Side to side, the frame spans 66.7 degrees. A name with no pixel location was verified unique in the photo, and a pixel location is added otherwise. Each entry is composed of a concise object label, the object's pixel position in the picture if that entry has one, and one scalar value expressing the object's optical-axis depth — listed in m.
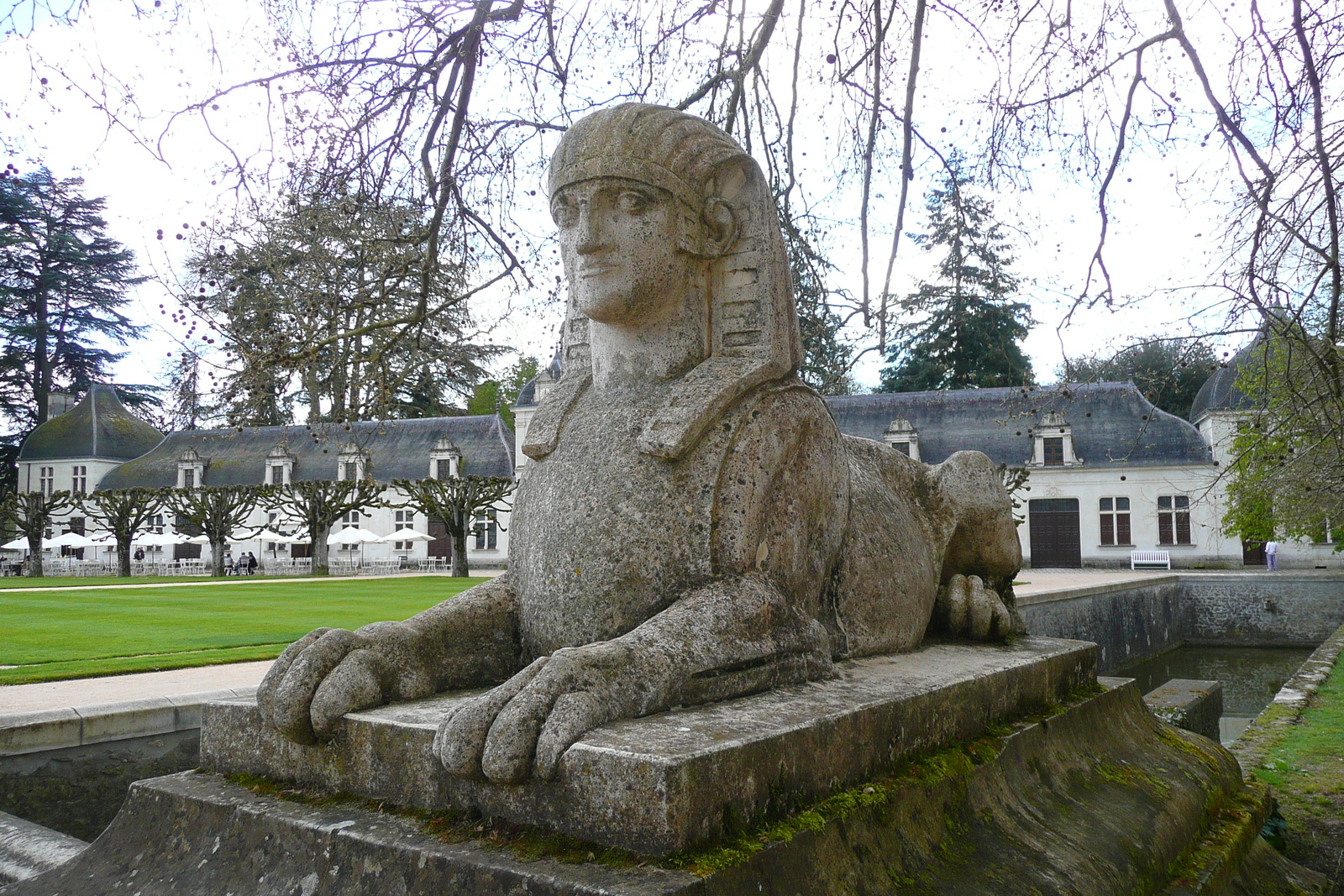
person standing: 32.12
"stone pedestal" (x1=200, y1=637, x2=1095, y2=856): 1.87
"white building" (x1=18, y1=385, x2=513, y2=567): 41.00
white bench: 33.72
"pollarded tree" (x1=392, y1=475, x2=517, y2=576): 29.42
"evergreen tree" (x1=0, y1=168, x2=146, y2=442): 40.62
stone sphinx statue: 2.57
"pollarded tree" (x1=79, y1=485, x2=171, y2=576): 32.62
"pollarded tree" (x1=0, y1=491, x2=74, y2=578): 32.75
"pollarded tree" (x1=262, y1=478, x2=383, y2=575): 30.89
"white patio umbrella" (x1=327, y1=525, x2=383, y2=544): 36.16
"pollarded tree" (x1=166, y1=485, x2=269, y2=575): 31.64
